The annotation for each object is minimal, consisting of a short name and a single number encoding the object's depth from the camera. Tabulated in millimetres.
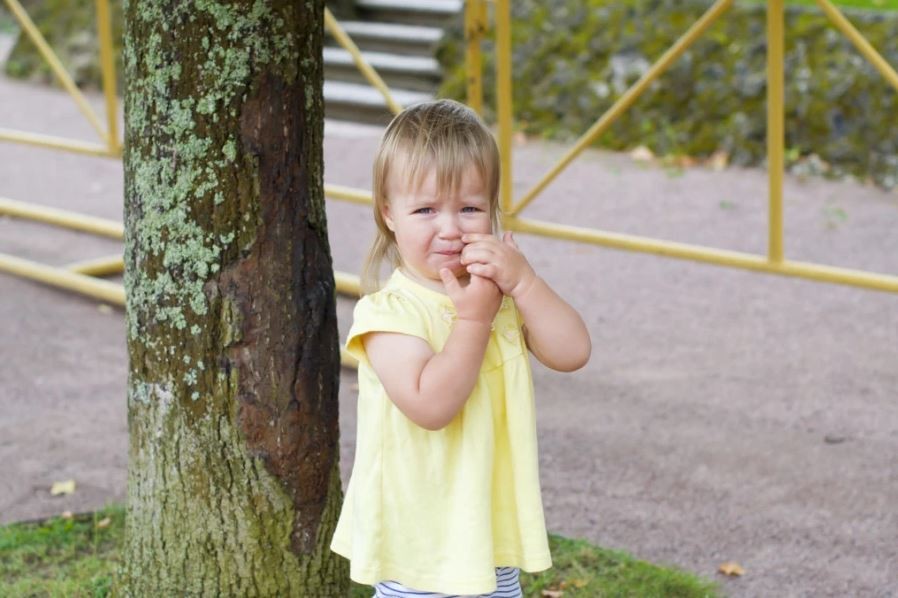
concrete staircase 10203
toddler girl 2303
